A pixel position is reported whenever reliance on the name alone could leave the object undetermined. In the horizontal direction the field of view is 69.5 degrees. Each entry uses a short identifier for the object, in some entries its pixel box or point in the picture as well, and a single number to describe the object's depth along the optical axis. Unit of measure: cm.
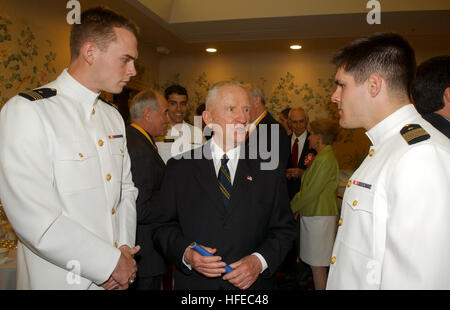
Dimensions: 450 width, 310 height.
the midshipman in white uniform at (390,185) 85
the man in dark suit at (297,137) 385
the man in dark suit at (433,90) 163
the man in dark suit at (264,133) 287
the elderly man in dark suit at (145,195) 206
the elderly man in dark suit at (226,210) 142
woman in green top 284
